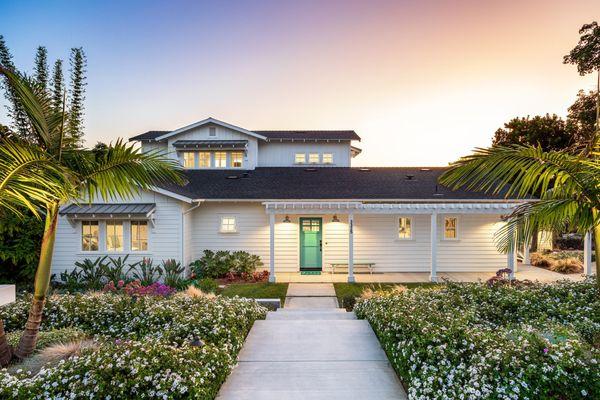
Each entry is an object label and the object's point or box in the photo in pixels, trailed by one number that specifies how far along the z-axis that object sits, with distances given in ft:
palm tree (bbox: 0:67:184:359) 14.08
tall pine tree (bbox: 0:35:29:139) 62.89
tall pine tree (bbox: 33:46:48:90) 76.02
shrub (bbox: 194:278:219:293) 33.55
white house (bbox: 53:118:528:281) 40.27
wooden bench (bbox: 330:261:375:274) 43.88
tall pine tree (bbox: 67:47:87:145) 79.61
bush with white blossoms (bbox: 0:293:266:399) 10.93
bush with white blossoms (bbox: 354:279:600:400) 10.72
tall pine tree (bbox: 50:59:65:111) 80.94
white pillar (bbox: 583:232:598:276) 39.34
